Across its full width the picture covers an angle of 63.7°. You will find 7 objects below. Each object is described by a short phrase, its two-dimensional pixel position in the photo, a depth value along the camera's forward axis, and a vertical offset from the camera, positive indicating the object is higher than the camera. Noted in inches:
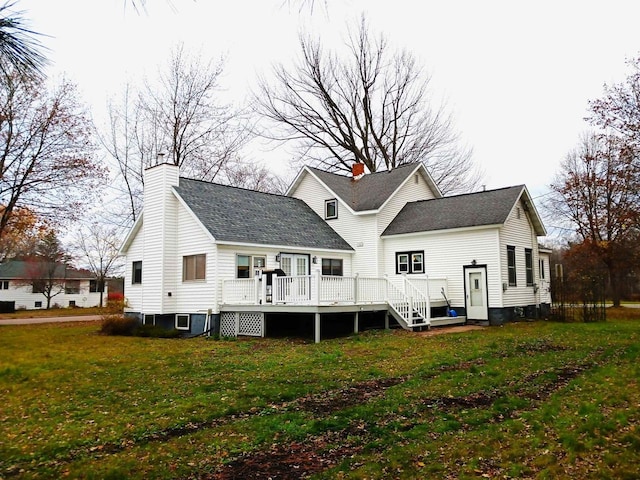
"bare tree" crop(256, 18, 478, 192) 1359.5 +467.6
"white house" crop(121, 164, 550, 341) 671.1 +57.7
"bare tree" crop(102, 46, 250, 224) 1203.9 +407.2
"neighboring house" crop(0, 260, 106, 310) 1899.6 +38.1
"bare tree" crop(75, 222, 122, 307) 1772.9 +152.5
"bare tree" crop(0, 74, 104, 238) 950.4 +272.5
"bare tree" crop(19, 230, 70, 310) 1854.3 +99.0
